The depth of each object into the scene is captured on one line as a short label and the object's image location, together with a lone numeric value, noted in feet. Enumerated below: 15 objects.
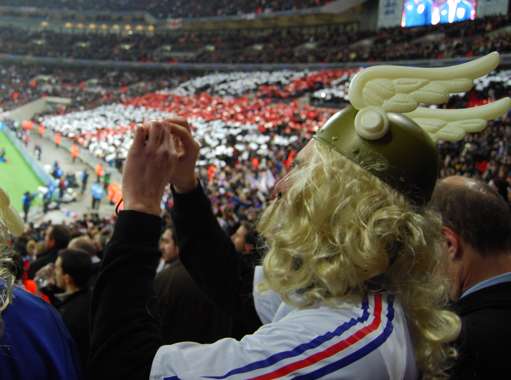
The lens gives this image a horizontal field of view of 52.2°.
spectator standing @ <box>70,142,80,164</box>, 80.00
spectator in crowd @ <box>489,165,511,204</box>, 22.52
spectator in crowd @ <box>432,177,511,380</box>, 5.65
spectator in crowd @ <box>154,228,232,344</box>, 8.80
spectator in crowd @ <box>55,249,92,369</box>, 8.85
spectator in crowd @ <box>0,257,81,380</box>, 3.25
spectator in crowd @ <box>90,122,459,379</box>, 3.38
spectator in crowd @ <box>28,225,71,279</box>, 15.56
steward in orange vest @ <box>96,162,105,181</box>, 67.73
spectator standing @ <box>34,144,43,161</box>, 83.83
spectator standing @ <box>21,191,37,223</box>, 55.93
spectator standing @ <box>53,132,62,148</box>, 91.46
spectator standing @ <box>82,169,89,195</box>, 68.64
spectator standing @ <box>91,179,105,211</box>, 60.35
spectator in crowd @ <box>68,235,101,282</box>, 13.25
